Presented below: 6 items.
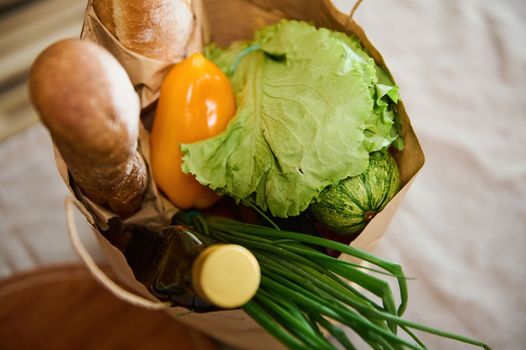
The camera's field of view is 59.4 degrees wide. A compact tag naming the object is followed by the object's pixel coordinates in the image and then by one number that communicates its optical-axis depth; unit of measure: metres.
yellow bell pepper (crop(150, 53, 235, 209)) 0.74
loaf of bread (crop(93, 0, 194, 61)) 0.67
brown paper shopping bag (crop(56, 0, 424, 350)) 0.62
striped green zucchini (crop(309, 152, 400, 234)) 0.64
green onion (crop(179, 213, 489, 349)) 0.52
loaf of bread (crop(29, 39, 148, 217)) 0.47
